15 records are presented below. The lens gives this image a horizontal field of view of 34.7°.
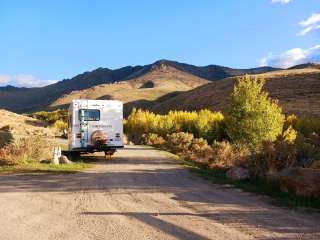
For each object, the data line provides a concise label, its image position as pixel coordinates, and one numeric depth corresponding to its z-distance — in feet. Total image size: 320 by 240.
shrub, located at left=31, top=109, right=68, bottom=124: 287.44
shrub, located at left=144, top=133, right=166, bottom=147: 144.87
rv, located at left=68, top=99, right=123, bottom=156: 82.99
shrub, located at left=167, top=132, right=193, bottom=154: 117.02
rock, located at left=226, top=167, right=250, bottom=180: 55.42
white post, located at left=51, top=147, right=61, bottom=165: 70.67
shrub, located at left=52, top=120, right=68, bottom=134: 213.62
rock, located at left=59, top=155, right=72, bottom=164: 72.37
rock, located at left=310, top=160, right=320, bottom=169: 47.16
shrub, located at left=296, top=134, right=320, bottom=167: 55.31
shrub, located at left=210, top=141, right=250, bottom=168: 66.62
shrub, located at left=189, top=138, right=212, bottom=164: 84.42
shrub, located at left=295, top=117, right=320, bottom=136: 144.95
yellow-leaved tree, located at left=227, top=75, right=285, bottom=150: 97.76
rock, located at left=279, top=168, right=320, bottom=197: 40.06
